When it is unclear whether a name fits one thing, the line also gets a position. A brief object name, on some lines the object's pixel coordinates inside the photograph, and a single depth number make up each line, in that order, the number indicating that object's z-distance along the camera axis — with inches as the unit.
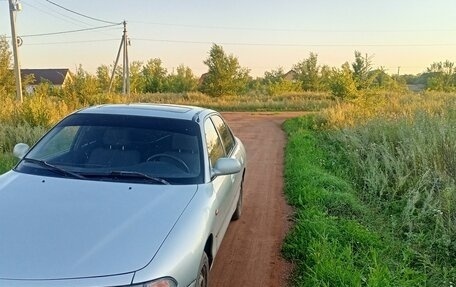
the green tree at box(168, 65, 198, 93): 2234.7
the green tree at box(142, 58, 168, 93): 2316.7
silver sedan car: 82.1
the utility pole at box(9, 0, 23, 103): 627.4
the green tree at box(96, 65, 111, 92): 1648.1
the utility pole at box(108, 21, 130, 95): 1300.4
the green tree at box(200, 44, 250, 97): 1588.3
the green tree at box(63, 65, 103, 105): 740.6
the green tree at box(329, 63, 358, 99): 726.5
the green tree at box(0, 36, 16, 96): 1036.8
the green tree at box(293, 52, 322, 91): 2106.3
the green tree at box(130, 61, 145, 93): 1902.3
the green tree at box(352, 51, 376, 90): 735.7
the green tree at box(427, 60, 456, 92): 1733.4
